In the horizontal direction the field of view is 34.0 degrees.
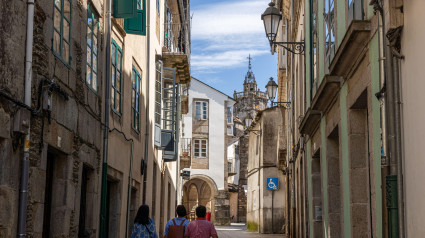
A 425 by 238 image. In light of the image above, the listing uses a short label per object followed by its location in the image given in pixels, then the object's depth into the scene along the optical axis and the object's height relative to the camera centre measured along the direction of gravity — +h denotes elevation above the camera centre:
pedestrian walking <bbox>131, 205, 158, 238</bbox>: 10.10 -0.09
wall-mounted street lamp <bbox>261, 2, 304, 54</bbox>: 14.59 +4.20
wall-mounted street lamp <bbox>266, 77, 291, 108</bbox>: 24.19 +4.60
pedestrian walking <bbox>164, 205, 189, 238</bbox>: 9.90 -0.11
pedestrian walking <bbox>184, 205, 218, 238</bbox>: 9.57 -0.12
